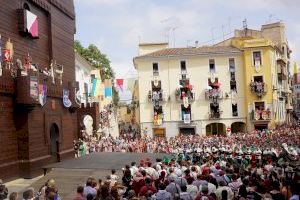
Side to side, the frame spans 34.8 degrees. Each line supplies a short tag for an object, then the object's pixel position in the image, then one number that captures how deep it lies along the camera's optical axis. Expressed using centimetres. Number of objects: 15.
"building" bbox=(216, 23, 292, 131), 5494
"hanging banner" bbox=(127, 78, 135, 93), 5287
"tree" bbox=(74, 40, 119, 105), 6478
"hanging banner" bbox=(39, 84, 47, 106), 2312
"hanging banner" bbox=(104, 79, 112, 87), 5359
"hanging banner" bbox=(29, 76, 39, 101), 2203
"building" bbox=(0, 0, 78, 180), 2156
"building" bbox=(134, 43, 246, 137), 5550
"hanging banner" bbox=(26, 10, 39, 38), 2342
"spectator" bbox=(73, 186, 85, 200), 1235
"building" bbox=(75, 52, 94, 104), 4902
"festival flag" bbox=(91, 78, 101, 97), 4778
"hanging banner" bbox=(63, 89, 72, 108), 2820
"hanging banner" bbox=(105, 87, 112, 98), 5218
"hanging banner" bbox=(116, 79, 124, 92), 4981
